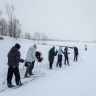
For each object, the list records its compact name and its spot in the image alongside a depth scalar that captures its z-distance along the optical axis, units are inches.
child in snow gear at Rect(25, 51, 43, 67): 306.7
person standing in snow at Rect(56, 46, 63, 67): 400.2
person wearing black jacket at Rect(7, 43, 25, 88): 201.6
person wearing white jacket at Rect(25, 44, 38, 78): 259.8
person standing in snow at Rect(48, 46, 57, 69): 360.2
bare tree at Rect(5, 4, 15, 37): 1777.9
